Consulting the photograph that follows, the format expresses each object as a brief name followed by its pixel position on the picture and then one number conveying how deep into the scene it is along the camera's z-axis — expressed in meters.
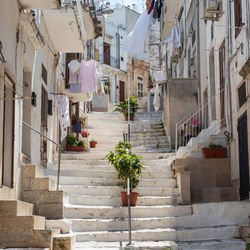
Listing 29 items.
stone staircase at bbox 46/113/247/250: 10.13
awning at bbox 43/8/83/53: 12.58
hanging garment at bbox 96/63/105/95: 17.53
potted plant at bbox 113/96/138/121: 23.05
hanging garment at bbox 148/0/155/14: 18.77
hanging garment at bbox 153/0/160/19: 19.23
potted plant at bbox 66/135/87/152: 17.69
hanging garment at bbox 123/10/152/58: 17.78
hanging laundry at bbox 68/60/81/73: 16.91
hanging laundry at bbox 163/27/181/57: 22.14
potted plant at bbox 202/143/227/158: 13.30
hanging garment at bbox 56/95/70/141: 15.15
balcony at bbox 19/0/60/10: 10.30
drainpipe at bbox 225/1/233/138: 13.09
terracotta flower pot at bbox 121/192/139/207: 11.54
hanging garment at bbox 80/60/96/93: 16.92
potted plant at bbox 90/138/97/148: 18.53
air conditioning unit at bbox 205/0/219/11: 14.25
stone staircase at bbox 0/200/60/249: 8.55
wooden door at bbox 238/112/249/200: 11.54
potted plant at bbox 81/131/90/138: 18.44
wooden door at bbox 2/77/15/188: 9.67
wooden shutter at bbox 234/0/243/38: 11.97
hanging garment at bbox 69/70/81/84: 17.20
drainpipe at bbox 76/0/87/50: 12.32
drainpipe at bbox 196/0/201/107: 18.36
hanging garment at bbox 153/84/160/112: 22.41
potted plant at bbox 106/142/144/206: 11.88
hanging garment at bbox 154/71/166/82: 22.44
